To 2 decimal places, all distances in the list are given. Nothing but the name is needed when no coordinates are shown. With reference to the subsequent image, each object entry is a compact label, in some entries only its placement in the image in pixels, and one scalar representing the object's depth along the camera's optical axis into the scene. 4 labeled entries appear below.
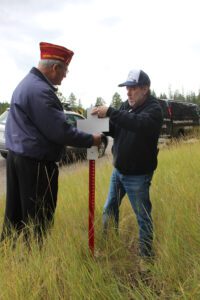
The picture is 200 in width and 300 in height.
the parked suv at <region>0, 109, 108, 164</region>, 8.09
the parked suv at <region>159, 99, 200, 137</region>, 11.00
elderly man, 2.28
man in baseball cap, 2.44
